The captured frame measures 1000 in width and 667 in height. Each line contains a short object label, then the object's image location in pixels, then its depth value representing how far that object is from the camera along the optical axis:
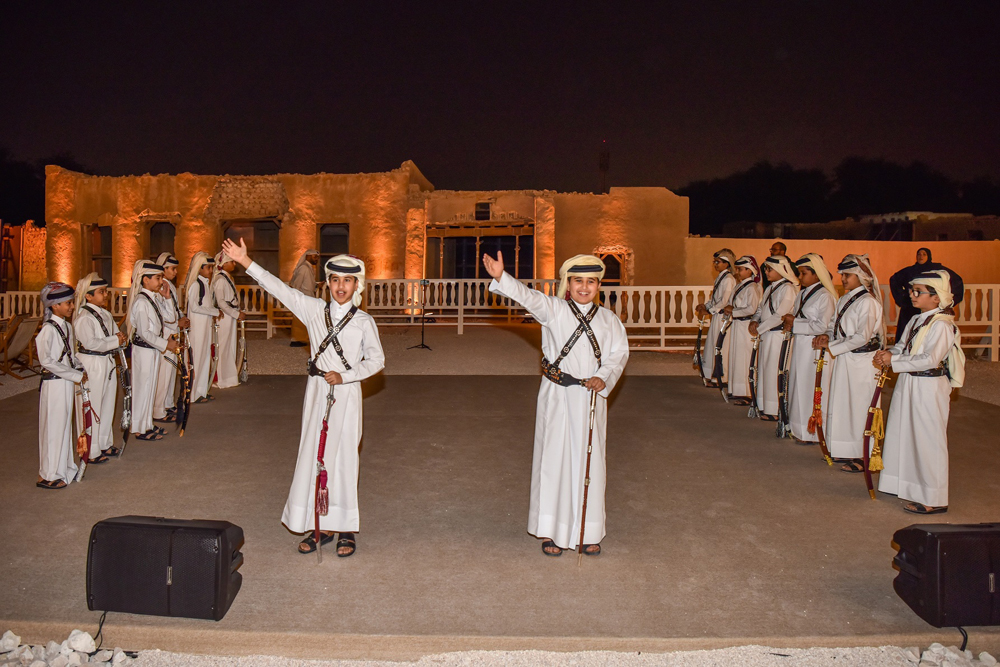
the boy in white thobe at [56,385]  5.17
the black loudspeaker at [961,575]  3.20
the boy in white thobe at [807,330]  6.52
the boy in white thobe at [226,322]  8.87
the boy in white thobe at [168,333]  7.08
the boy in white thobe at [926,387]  4.86
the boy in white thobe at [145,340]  6.57
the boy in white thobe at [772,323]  7.53
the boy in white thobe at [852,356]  5.89
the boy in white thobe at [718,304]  9.17
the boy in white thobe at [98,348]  5.66
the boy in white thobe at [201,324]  8.34
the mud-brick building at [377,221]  16.92
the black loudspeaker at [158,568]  3.24
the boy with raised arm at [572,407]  4.17
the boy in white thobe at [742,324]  8.52
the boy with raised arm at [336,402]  4.14
